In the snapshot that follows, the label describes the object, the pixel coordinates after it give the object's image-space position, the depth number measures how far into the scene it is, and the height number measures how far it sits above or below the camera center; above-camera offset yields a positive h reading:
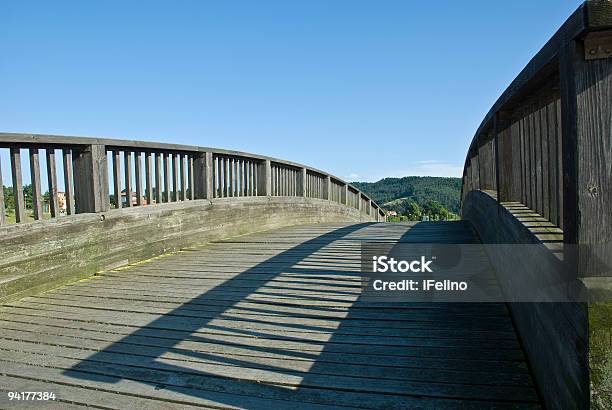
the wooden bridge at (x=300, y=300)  1.46 -0.82
